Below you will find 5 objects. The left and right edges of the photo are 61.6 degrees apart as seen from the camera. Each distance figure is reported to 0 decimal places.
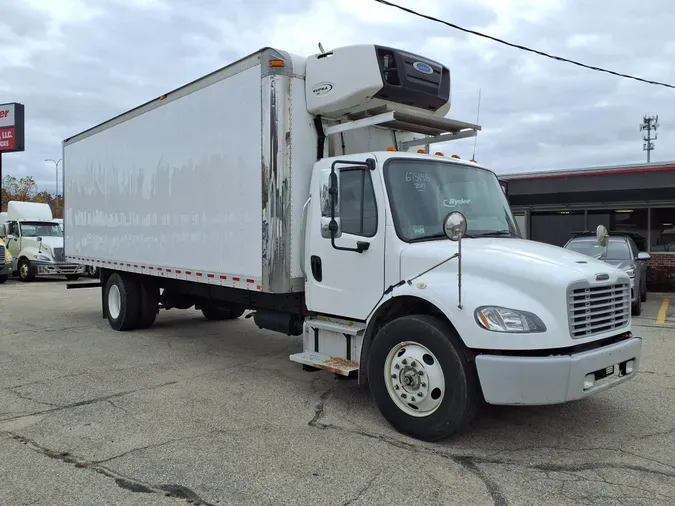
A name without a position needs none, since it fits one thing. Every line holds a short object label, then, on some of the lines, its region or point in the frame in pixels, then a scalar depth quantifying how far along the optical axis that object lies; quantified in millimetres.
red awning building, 15838
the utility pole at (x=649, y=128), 52500
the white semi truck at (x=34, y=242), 20891
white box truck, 4148
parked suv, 11969
